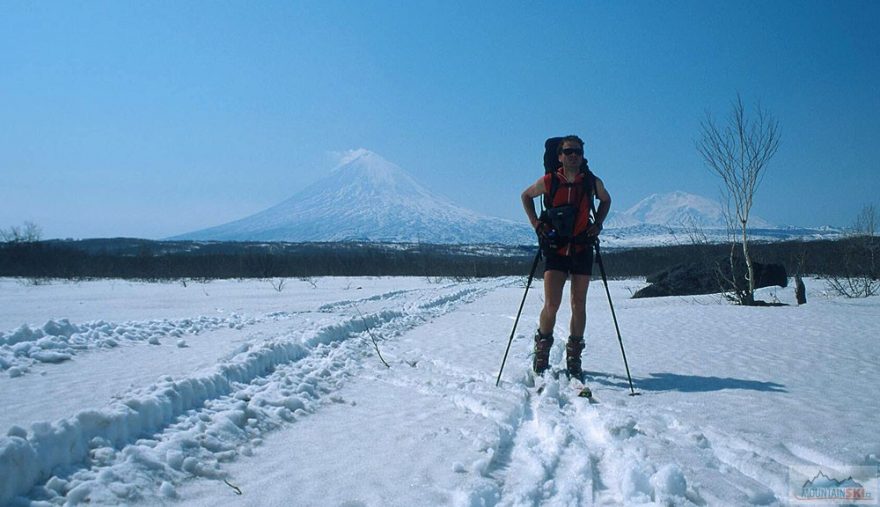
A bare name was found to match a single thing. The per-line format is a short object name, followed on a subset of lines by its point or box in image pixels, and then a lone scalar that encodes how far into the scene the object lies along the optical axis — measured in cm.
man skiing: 430
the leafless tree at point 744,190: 1160
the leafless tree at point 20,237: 5672
